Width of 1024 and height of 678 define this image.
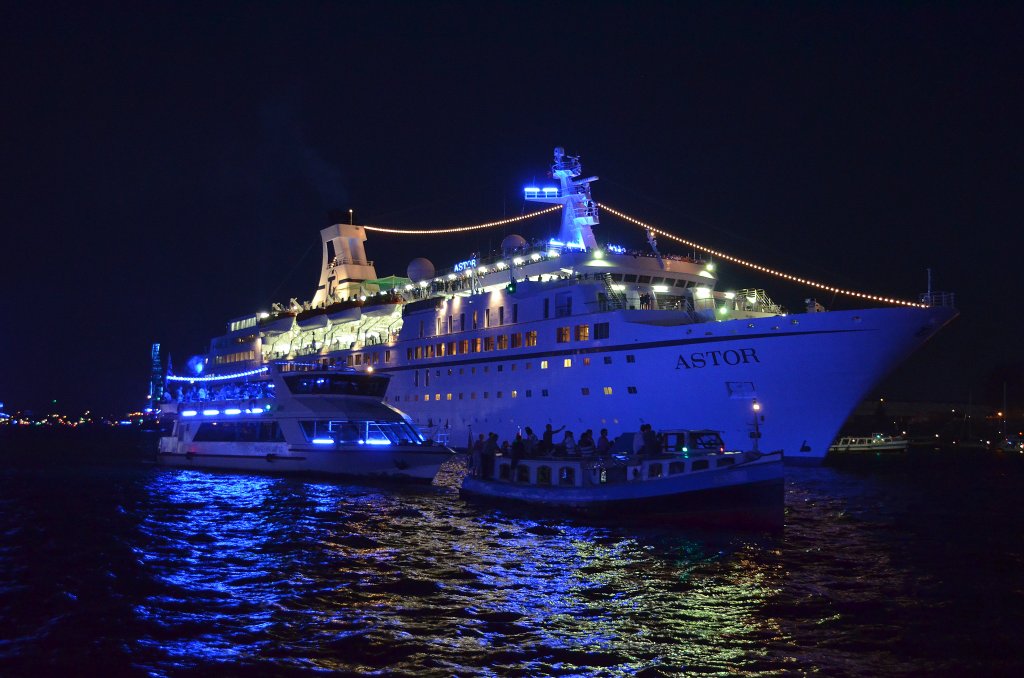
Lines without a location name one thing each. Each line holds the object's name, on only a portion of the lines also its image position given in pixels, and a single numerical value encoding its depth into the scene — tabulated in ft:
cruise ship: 116.47
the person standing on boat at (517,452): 88.58
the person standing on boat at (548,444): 90.12
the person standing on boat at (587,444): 83.10
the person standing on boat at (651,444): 78.43
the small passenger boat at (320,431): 114.73
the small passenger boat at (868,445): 255.70
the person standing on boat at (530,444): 89.45
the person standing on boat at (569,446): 87.71
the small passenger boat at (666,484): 69.00
